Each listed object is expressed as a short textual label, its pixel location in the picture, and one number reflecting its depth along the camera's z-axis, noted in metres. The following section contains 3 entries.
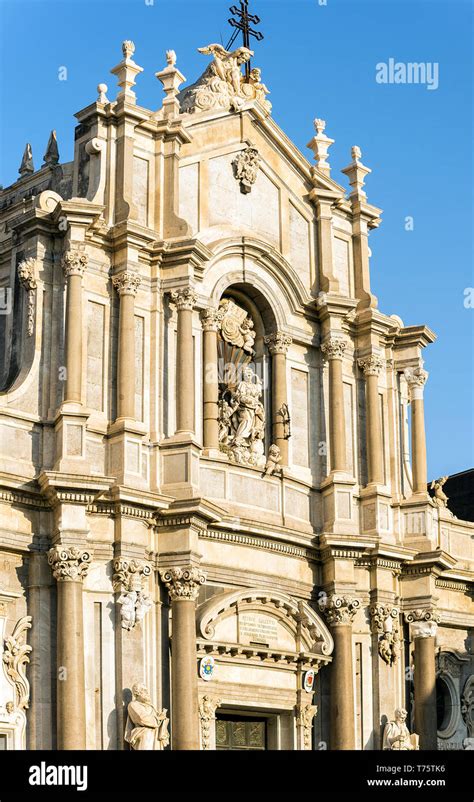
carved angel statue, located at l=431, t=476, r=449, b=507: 30.62
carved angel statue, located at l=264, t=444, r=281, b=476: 27.59
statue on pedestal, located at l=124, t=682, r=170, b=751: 23.86
